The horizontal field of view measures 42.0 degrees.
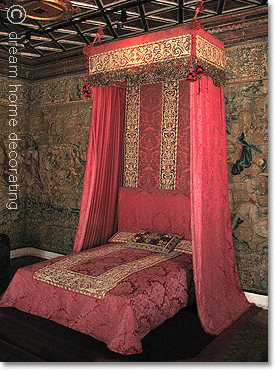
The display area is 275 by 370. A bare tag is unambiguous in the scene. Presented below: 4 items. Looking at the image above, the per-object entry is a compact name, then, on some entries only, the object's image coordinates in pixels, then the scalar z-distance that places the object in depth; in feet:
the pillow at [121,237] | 18.01
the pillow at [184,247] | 16.31
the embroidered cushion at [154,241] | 16.28
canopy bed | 12.59
